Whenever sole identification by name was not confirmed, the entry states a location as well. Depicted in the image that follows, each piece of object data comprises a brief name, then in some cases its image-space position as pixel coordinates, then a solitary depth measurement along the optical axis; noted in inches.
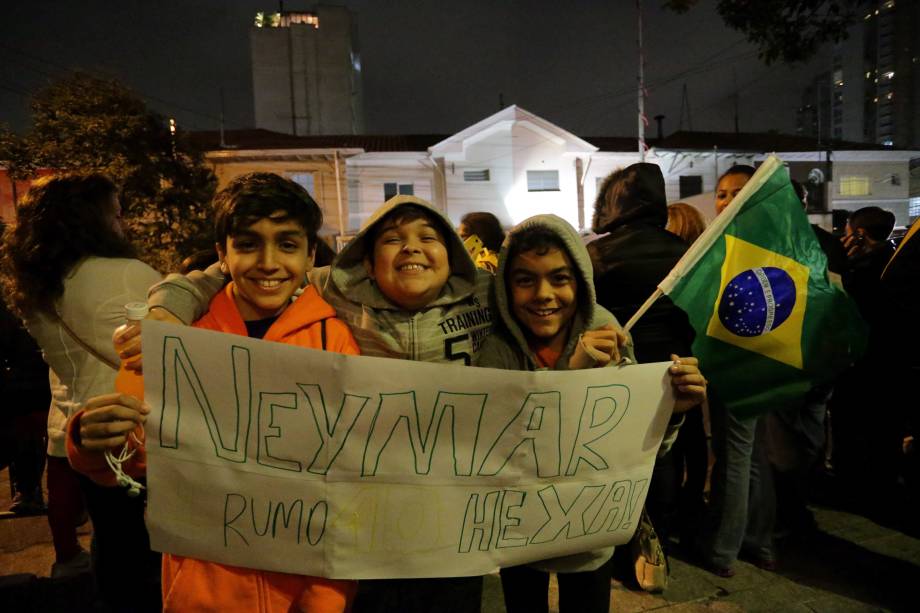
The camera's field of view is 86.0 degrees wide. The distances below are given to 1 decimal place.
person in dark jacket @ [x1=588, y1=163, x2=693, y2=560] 104.8
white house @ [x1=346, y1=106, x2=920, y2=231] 810.2
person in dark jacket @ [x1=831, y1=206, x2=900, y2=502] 140.6
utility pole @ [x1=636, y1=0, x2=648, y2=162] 675.4
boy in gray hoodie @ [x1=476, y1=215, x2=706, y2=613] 70.7
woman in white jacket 80.8
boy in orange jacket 56.4
